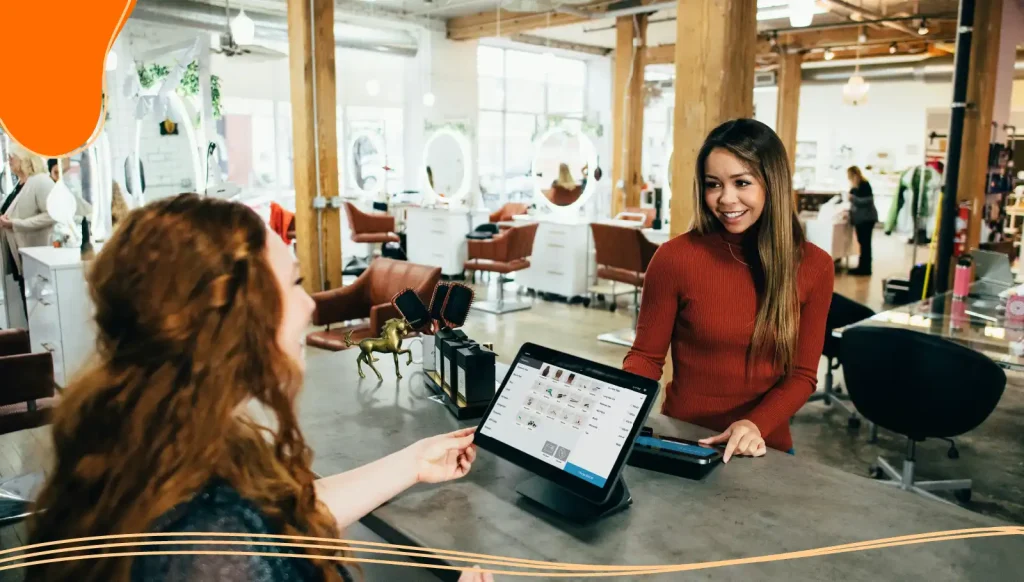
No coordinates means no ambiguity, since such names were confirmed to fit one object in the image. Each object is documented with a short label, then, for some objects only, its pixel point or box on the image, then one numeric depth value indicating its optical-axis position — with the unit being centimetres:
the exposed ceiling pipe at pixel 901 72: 1328
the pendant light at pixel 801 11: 539
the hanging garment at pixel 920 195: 932
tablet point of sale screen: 140
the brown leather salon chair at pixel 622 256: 654
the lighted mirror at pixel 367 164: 1154
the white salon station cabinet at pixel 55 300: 452
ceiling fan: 606
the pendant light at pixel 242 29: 605
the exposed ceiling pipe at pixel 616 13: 902
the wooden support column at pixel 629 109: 977
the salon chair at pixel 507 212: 1004
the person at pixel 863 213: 1026
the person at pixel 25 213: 545
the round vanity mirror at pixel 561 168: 910
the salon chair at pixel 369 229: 942
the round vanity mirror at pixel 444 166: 1048
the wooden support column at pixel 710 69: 373
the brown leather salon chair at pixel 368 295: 449
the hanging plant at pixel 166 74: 666
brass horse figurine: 232
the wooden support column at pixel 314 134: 599
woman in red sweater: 185
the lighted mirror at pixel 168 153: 664
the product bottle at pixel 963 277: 422
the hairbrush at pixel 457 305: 222
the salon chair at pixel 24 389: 317
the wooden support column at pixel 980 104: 639
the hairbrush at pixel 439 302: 225
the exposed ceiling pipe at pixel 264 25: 816
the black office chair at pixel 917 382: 304
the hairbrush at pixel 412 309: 227
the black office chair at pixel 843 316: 449
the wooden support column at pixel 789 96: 1277
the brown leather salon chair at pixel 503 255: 739
